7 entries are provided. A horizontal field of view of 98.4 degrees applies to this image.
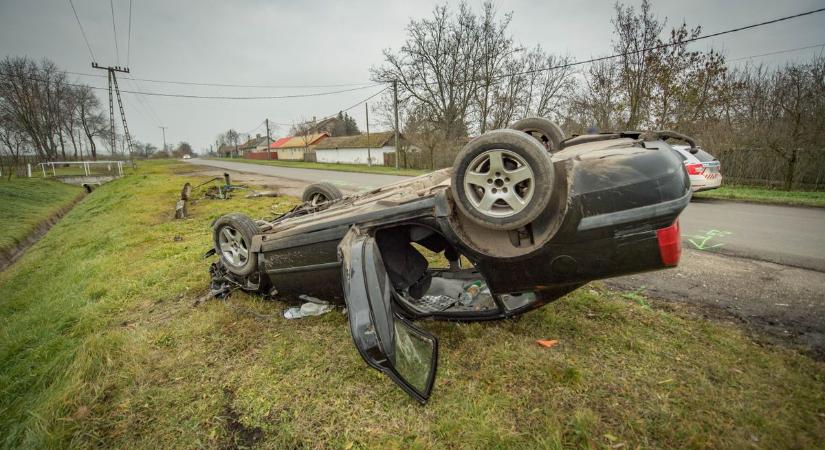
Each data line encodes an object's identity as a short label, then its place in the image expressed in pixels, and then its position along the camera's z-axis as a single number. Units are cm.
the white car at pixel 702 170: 876
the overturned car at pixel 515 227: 204
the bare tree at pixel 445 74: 2536
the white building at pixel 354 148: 4353
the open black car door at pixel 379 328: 205
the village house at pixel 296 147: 5956
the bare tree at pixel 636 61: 1423
